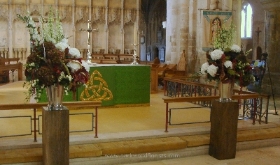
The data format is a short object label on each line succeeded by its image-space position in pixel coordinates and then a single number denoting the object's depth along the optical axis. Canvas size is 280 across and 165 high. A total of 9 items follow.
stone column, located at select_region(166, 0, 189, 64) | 12.70
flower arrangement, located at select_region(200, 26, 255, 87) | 5.65
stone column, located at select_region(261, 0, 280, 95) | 13.14
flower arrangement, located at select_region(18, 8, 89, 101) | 4.40
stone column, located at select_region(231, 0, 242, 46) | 11.13
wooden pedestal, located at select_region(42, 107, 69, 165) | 4.45
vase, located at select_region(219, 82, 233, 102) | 5.70
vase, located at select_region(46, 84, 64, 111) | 4.52
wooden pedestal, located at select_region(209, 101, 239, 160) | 5.60
